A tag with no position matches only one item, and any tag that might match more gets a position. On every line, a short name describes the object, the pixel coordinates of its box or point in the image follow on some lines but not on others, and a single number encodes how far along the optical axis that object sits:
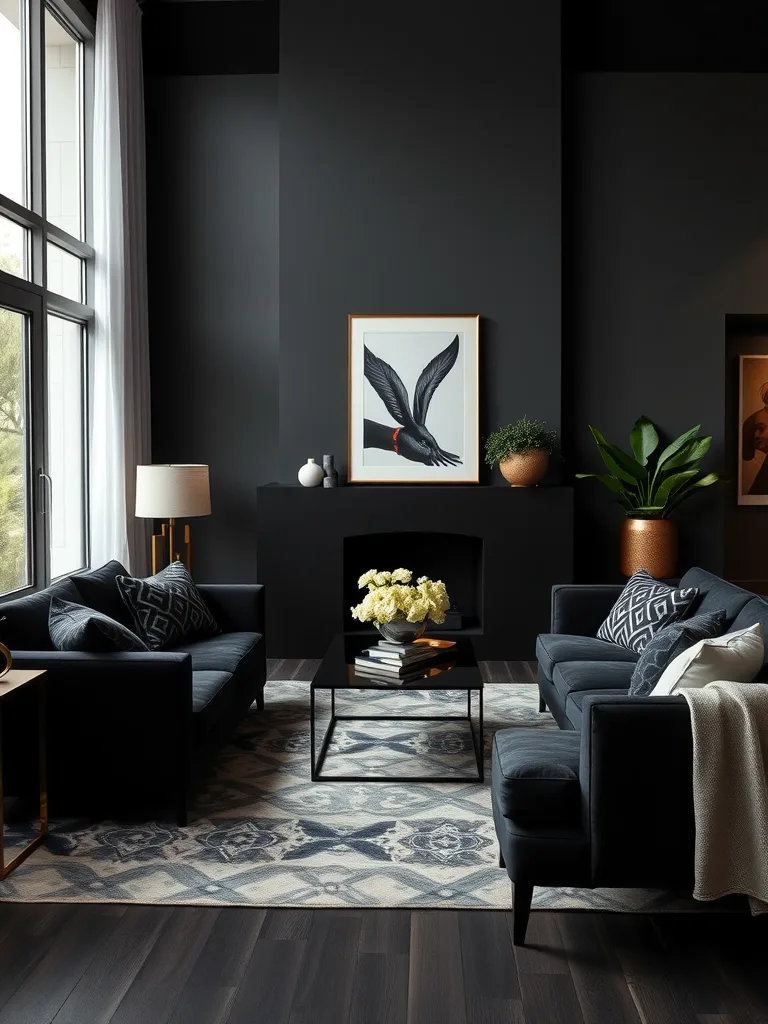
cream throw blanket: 2.47
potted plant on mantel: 6.05
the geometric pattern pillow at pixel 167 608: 4.39
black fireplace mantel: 6.12
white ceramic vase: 6.21
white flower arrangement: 4.18
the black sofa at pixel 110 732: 3.40
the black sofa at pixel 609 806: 2.52
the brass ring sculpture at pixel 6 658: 3.12
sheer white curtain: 5.98
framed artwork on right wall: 7.22
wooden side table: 3.08
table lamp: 5.84
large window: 5.05
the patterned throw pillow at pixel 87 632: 3.47
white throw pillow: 2.77
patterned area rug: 2.89
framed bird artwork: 6.36
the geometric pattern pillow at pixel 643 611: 4.19
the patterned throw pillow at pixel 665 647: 3.17
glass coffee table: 3.88
